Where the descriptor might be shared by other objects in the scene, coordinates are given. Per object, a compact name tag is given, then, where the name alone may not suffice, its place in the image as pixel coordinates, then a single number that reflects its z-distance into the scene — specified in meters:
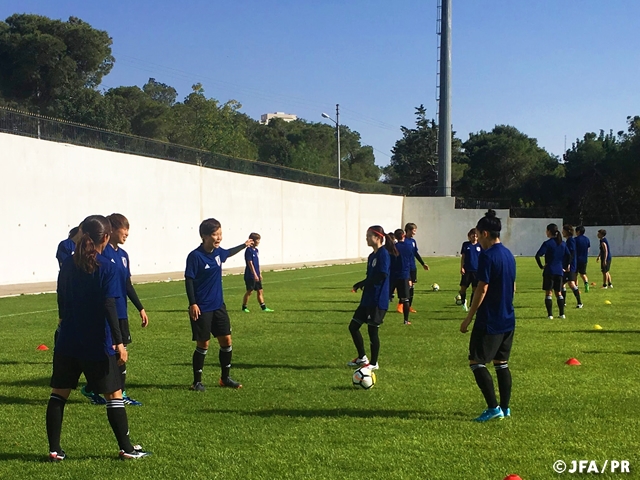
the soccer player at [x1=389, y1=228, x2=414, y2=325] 15.53
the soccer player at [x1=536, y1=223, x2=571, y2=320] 15.62
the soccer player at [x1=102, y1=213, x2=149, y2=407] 8.16
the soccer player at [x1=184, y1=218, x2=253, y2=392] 8.66
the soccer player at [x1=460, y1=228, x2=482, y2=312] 17.28
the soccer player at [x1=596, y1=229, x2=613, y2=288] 25.17
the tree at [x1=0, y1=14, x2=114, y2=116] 56.84
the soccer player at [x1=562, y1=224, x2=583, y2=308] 16.98
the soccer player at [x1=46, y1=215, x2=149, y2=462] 5.87
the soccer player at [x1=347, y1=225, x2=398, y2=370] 9.88
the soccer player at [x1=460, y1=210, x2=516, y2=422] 7.15
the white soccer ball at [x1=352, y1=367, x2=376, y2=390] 8.79
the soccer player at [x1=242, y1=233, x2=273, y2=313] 17.66
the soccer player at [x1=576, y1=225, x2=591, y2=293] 20.88
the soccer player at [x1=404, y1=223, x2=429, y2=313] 17.05
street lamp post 57.14
